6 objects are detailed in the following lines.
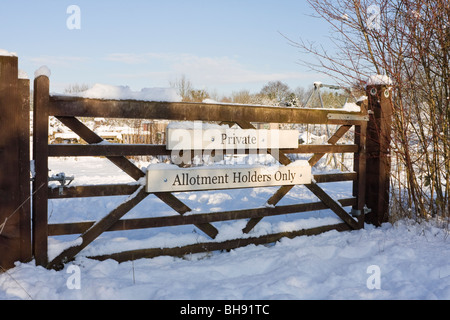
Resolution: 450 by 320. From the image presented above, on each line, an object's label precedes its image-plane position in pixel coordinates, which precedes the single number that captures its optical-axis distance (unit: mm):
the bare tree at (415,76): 4645
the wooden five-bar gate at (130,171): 3057
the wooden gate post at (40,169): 3029
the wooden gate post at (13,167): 2930
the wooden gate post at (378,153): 4816
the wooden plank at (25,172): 2984
